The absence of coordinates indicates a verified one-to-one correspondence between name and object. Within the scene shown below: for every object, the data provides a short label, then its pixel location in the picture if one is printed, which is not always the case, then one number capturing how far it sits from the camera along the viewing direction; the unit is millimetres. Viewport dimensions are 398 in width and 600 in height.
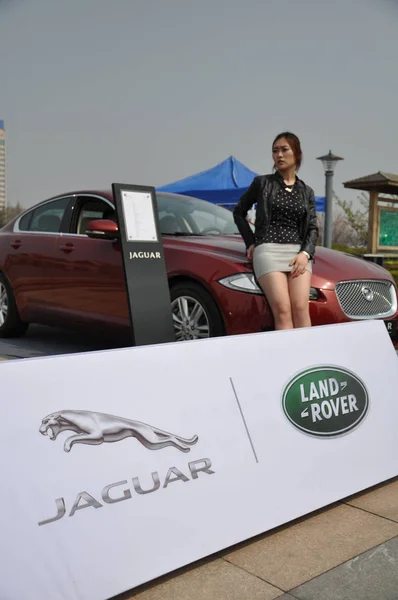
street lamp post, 14287
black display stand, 4348
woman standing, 4207
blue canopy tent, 13266
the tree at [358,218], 23938
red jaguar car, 4691
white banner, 1881
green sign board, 12125
